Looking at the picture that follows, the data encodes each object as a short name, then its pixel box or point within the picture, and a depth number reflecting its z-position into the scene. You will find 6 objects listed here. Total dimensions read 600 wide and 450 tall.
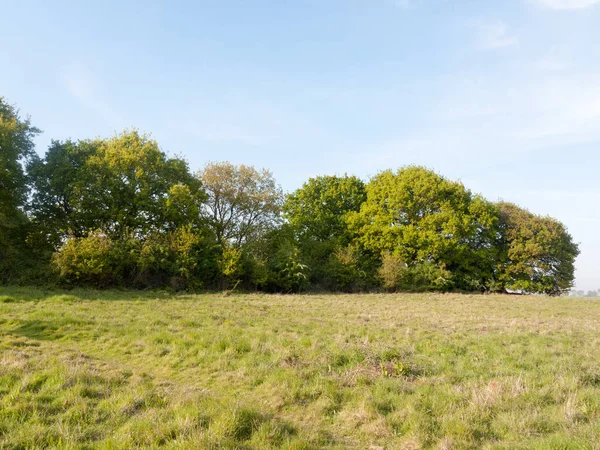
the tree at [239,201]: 36.44
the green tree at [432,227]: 37.66
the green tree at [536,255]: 39.16
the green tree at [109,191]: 28.34
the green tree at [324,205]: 42.25
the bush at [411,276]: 35.53
